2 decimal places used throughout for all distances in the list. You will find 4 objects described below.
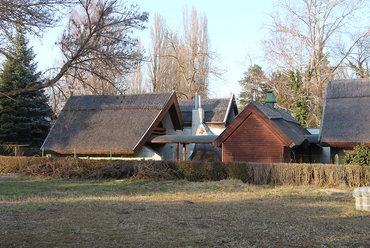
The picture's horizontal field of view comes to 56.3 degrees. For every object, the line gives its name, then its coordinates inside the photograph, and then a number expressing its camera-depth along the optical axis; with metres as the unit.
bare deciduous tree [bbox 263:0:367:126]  31.94
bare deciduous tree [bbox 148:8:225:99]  44.84
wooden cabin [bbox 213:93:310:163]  18.67
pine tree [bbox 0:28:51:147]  26.75
